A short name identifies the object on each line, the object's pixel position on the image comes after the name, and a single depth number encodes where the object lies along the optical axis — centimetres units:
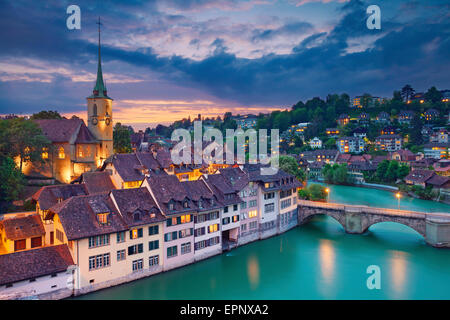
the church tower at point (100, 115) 5828
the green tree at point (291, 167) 6981
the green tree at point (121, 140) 7538
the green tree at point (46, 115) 6648
